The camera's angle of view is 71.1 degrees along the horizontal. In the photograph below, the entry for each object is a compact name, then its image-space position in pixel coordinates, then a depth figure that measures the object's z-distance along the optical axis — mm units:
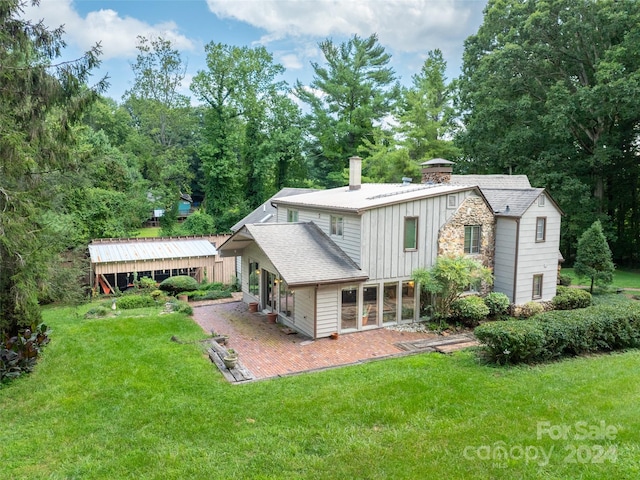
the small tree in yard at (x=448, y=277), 14852
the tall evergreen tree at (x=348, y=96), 35062
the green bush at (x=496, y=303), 16000
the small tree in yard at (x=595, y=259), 19938
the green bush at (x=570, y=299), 17312
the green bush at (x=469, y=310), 15180
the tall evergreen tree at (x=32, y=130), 8766
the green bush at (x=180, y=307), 17188
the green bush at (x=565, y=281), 21359
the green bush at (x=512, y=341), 10648
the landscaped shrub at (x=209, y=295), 20141
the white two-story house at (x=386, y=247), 14281
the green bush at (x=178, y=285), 20750
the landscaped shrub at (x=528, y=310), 16469
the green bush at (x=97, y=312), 16812
